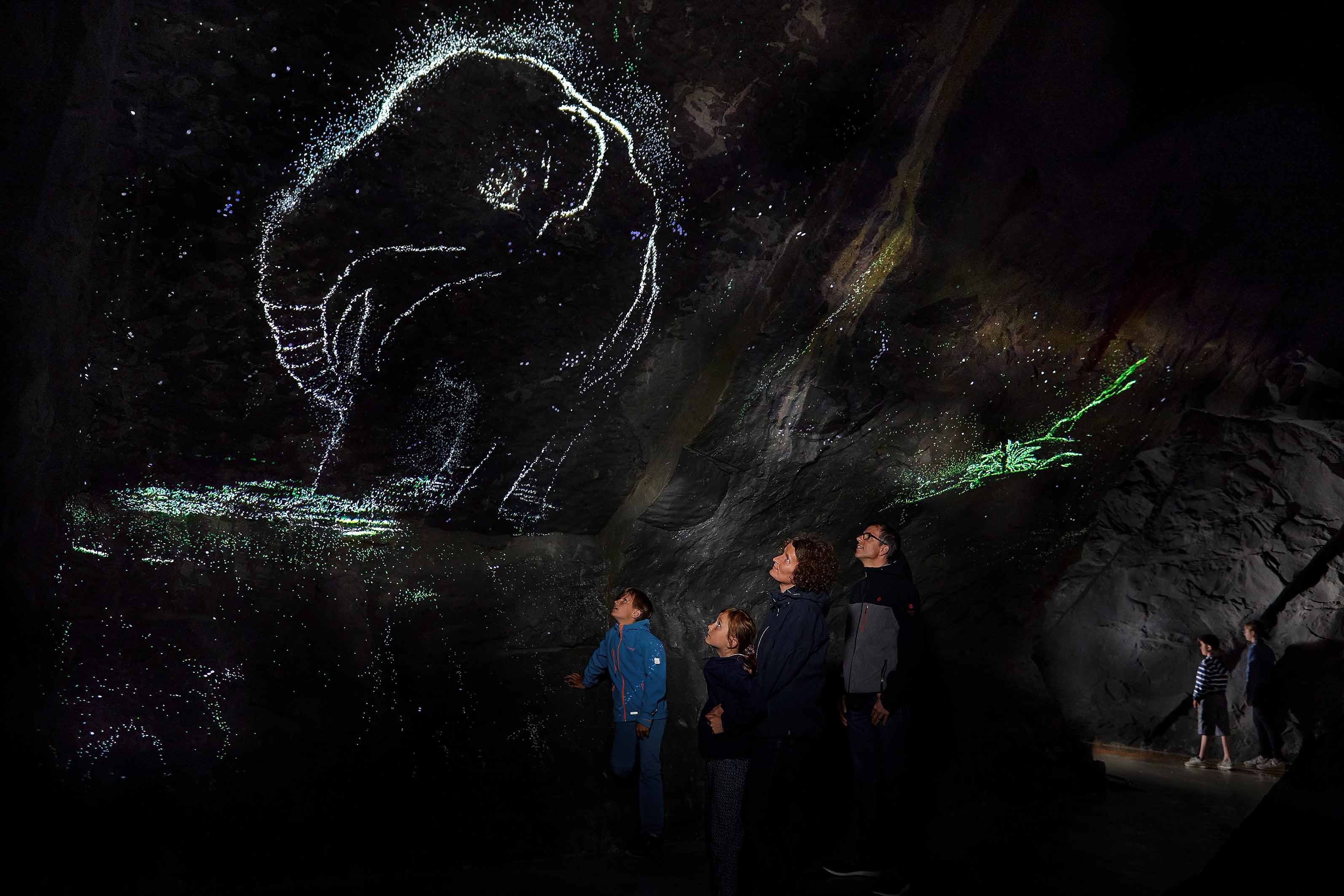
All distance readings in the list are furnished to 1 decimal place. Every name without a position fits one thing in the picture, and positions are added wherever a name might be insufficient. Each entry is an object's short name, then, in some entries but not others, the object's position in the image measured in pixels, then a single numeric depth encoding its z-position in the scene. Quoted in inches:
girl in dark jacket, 114.5
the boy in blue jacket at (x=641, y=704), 157.1
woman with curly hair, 115.1
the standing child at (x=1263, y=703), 270.5
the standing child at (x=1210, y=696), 284.4
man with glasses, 142.6
